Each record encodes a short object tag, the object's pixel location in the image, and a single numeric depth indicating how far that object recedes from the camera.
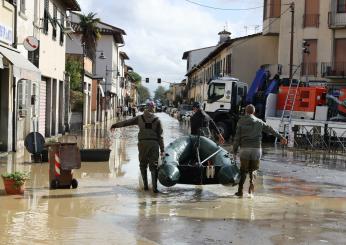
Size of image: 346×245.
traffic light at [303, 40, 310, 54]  37.26
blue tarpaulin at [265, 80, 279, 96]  30.97
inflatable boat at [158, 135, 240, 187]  11.56
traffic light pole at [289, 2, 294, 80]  37.67
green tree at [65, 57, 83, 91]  40.69
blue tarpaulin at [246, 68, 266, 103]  31.64
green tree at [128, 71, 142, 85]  162.82
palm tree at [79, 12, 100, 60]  55.25
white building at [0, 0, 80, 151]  18.11
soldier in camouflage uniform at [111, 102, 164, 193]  11.81
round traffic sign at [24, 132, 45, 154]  15.59
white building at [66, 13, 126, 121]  64.38
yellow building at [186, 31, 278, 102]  48.53
